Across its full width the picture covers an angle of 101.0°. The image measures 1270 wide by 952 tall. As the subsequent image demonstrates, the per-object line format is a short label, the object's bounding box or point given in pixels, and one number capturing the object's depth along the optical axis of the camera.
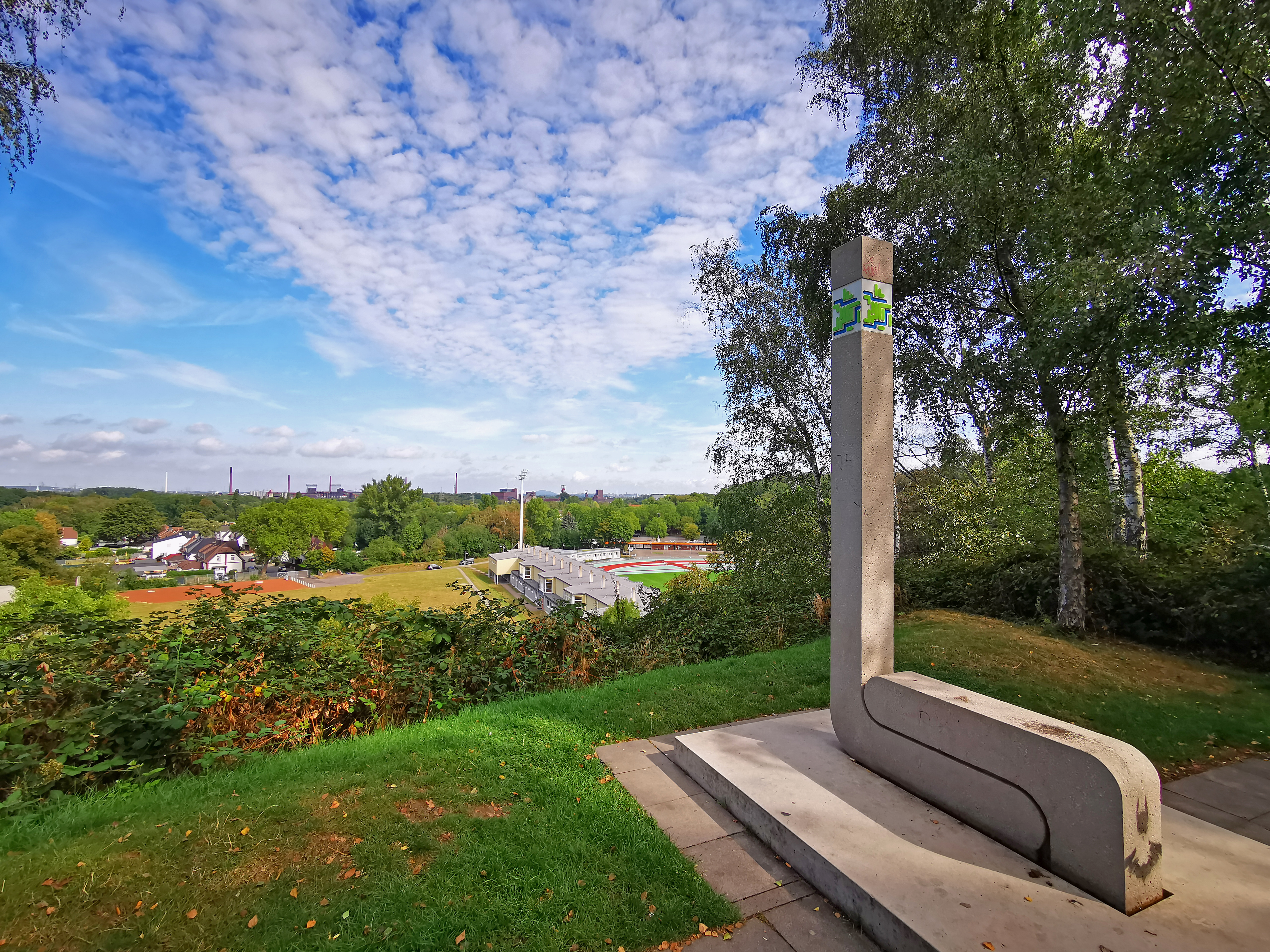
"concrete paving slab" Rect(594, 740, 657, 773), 3.63
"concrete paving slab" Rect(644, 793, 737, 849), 2.80
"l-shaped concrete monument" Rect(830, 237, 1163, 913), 2.19
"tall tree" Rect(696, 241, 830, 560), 10.67
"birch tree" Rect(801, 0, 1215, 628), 5.58
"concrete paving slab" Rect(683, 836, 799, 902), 2.41
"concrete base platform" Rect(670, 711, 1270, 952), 1.97
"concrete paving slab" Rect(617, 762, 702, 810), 3.23
